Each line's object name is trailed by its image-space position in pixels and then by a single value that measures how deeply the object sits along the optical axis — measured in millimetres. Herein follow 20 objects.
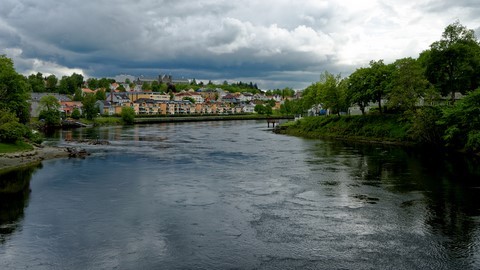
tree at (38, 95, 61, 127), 93688
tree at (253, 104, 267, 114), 179750
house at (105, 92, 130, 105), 151712
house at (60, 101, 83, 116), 122888
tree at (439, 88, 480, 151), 38625
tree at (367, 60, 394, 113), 60562
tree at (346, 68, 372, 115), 62812
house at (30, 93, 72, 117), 108275
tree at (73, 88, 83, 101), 146962
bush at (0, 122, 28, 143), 38188
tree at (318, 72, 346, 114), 73000
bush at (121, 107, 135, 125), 117812
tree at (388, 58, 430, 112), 51322
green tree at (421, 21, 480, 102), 52938
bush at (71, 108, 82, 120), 111312
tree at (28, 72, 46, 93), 148350
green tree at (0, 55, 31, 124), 47500
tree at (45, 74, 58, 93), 168625
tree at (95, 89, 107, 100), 155412
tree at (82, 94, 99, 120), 113875
